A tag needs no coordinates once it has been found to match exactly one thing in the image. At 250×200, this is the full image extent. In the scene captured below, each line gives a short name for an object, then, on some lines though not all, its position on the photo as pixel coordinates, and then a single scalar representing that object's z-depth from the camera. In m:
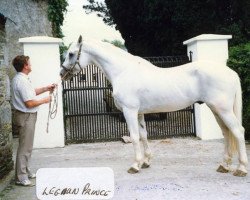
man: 5.70
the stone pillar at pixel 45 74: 9.14
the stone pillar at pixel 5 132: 6.17
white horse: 5.88
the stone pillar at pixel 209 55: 9.47
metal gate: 9.66
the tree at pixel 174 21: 14.02
